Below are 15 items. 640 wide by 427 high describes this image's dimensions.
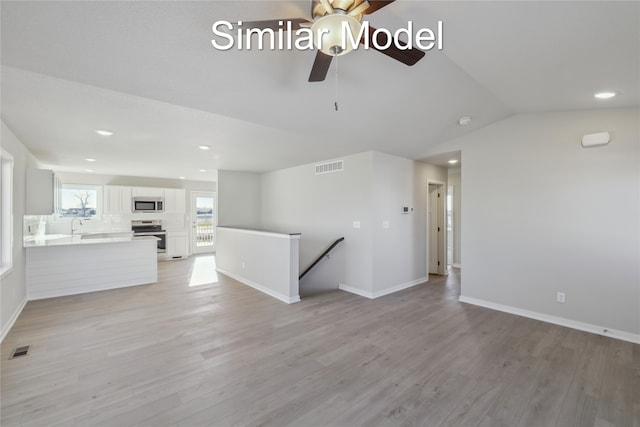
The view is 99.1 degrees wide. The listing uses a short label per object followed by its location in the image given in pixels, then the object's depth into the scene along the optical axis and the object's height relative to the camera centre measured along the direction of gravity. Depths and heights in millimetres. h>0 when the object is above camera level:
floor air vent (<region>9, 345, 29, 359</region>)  2721 -1366
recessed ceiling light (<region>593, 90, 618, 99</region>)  2859 +1287
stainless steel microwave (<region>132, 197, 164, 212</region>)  7781 +378
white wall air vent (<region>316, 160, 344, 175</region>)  5242 +981
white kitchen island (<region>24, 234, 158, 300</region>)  4457 -834
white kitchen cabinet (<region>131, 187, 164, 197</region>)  7781 +743
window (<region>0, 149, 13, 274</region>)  3318 +84
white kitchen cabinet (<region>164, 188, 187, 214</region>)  8273 +513
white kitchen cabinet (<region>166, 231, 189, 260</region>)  8281 -858
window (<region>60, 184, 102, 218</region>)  7203 +449
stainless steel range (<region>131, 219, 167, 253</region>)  7871 -358
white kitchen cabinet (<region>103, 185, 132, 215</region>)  7445 +497
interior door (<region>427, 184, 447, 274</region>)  6418 -372
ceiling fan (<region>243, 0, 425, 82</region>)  1434 +1079
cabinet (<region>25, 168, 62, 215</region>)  4047 +390
